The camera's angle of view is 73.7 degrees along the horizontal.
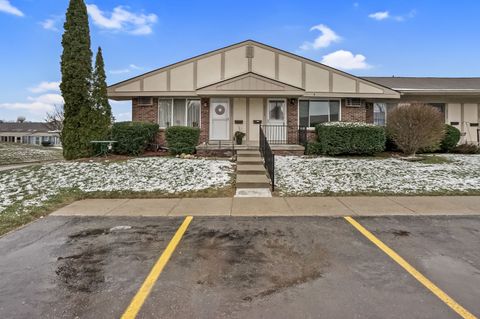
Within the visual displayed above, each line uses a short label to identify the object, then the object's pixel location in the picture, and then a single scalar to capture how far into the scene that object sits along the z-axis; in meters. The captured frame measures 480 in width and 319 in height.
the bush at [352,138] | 12.98
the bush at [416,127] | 12.19
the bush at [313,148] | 13.48
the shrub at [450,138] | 14.70
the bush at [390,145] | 14.30
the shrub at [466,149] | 14.84
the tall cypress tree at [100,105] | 12.67
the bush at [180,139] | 13.02
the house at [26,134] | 64.62
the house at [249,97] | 14.80
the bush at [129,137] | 12.80
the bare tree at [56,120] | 40.19
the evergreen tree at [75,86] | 12.37
